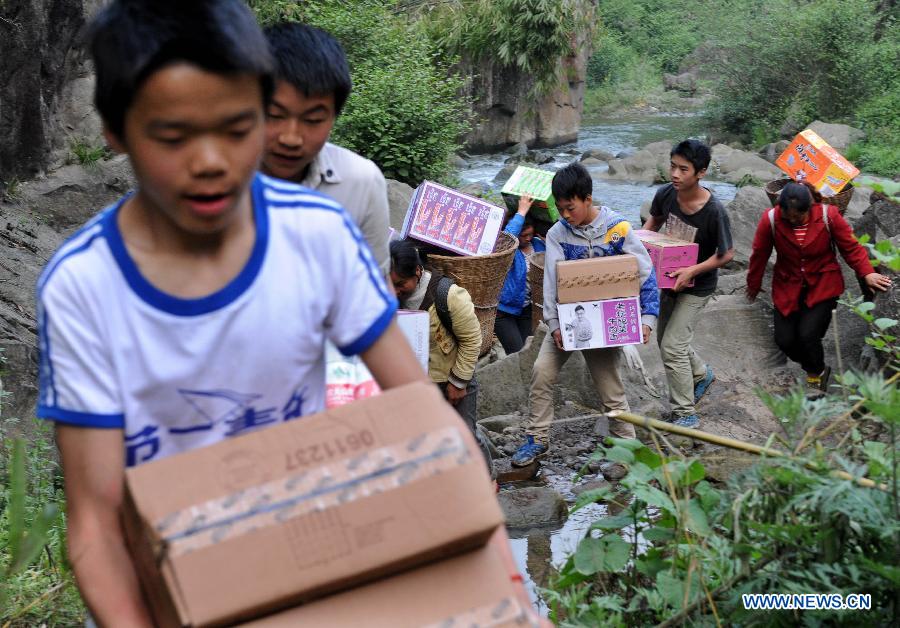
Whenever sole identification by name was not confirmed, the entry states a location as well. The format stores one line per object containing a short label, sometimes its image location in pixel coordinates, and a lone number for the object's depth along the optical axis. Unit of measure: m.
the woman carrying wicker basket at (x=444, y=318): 4.64
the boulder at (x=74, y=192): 8.20
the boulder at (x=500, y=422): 6.38
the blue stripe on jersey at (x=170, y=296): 1.30
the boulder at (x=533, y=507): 4.85
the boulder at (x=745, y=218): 10.30
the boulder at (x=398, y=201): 8.95
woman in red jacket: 6.15
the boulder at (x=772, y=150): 18.40
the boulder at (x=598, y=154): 19.22
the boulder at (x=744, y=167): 16.53
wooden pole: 2.21
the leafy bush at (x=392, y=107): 10.13
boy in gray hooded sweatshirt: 5.23
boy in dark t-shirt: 5.93
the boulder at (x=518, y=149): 19.80
